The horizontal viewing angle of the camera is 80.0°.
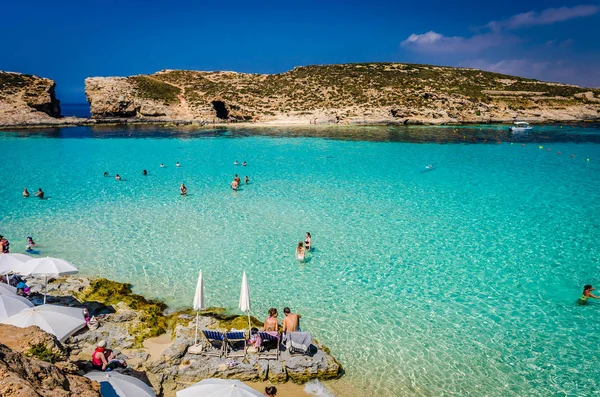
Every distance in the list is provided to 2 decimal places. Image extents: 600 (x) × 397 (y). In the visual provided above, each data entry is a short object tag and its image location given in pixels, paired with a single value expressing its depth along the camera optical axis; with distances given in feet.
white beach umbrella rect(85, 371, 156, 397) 21.17
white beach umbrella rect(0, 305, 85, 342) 29.68
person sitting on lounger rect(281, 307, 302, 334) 33.83
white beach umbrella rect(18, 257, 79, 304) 37.63
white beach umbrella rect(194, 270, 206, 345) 32.65
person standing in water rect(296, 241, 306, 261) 51.42
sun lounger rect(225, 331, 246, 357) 31.30
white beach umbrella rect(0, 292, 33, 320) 31.45
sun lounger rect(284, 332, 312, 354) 30.91
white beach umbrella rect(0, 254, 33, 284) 39.19
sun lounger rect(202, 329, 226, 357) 31.45
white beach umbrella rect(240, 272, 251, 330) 32.63
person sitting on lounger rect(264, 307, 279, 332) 33.58
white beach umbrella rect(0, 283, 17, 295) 34.99
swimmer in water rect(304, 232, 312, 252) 54.49
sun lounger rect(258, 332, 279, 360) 31.40
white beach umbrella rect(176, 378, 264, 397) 22.67
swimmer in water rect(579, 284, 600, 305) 41.09
